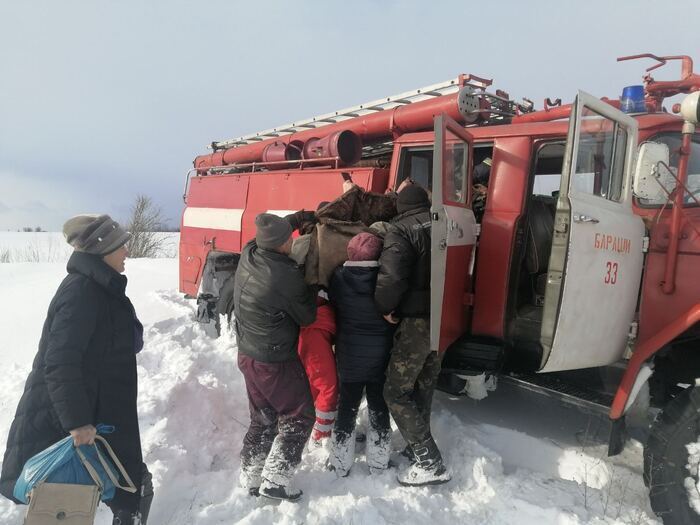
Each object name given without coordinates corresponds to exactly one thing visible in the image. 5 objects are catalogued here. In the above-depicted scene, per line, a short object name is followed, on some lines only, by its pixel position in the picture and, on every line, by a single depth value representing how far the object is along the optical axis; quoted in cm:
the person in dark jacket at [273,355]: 281
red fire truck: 258
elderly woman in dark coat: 205
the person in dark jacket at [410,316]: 289
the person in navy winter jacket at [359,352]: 306
